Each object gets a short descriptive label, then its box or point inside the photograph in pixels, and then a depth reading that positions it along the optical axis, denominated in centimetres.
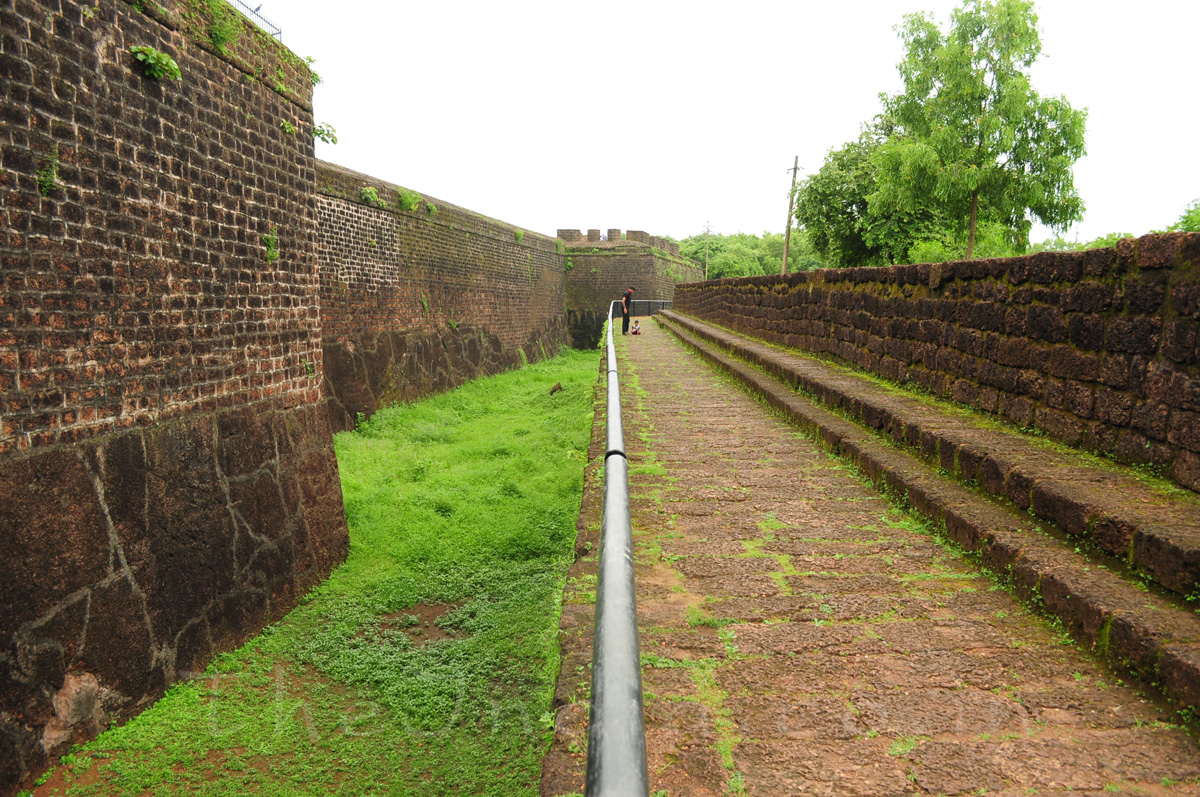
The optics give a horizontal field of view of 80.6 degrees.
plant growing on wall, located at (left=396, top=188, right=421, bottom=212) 1418
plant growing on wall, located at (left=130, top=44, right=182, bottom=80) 439
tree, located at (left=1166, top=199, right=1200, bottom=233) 2397
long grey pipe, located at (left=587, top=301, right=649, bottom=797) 92
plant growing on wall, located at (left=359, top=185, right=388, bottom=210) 1274
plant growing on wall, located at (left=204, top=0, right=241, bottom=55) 520
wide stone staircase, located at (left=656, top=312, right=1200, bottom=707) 216
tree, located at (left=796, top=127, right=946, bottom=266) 2397
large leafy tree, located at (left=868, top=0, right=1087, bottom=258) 2080
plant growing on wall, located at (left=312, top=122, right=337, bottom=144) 719
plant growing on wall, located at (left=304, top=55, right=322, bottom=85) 682
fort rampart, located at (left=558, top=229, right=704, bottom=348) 2973
